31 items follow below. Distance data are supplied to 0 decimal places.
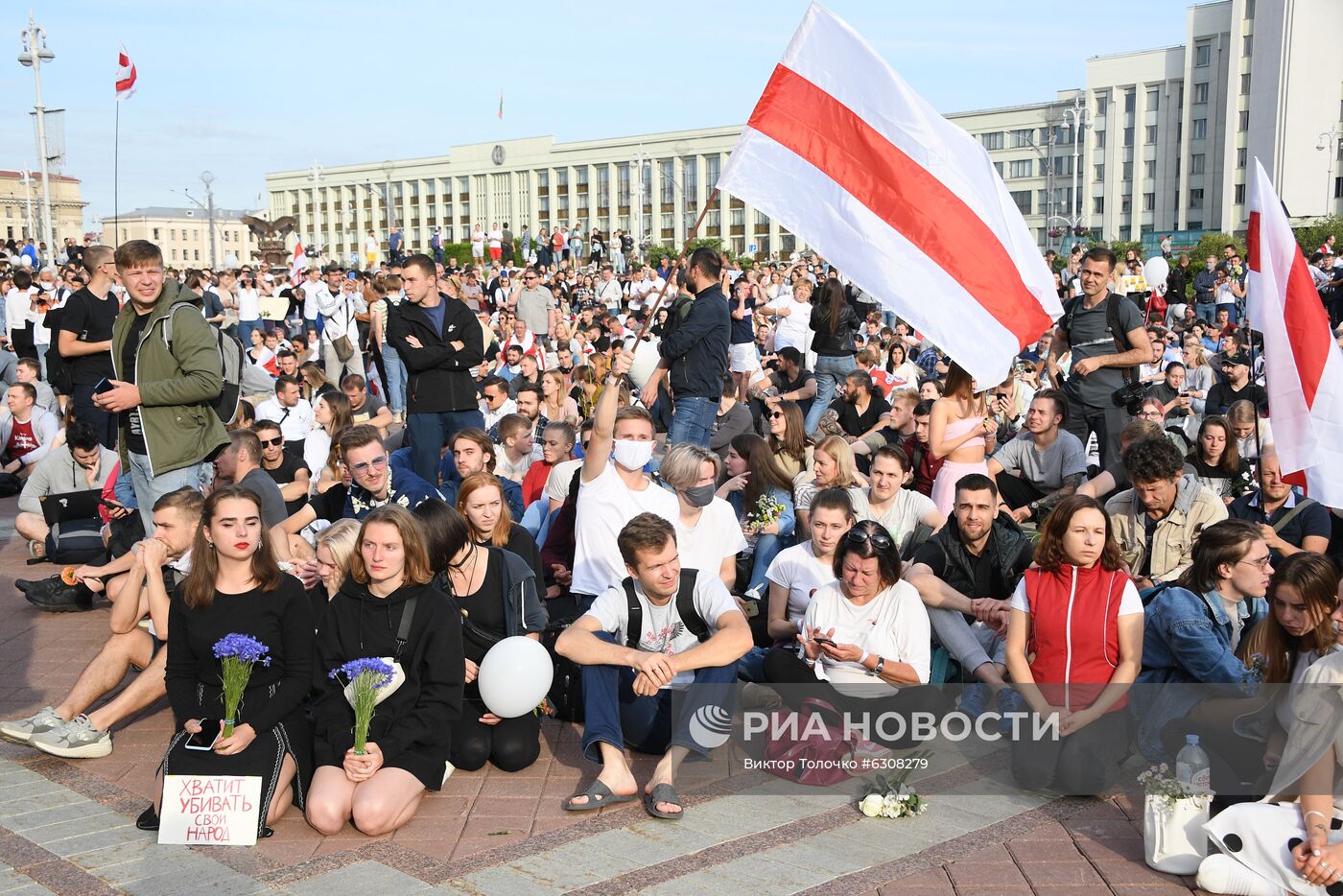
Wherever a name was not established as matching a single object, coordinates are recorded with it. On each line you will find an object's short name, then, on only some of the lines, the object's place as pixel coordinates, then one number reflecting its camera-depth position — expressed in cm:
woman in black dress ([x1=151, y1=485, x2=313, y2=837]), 514
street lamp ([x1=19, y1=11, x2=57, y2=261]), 3488
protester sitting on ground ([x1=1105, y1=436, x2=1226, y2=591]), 658
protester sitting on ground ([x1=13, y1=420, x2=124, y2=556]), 927
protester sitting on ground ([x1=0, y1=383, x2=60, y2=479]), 1330
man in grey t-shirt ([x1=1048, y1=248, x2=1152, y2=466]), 841
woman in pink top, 743
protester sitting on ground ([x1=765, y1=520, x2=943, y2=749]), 564
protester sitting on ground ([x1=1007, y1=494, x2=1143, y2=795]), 528
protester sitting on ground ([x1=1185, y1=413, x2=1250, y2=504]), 771
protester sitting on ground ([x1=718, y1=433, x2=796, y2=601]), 785
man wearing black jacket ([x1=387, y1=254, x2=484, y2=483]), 889
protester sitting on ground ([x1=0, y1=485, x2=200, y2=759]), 575
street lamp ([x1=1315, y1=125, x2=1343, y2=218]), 6912
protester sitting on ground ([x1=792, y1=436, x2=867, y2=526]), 775
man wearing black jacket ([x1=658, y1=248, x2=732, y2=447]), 864
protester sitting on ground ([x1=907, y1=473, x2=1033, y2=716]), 620
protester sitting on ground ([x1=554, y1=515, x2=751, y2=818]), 523
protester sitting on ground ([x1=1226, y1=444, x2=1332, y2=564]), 681
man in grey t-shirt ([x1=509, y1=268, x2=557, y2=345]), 2005
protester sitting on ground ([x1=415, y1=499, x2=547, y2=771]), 560
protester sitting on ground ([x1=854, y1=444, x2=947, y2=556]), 733
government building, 7550
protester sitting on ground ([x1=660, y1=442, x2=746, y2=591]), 683
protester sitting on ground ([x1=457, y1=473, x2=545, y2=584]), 629
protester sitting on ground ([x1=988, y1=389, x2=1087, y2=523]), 845
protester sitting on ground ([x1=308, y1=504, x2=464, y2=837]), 514
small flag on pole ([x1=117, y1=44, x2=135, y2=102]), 3052
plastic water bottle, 462
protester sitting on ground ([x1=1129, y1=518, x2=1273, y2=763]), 525
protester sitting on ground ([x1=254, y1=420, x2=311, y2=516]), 927
